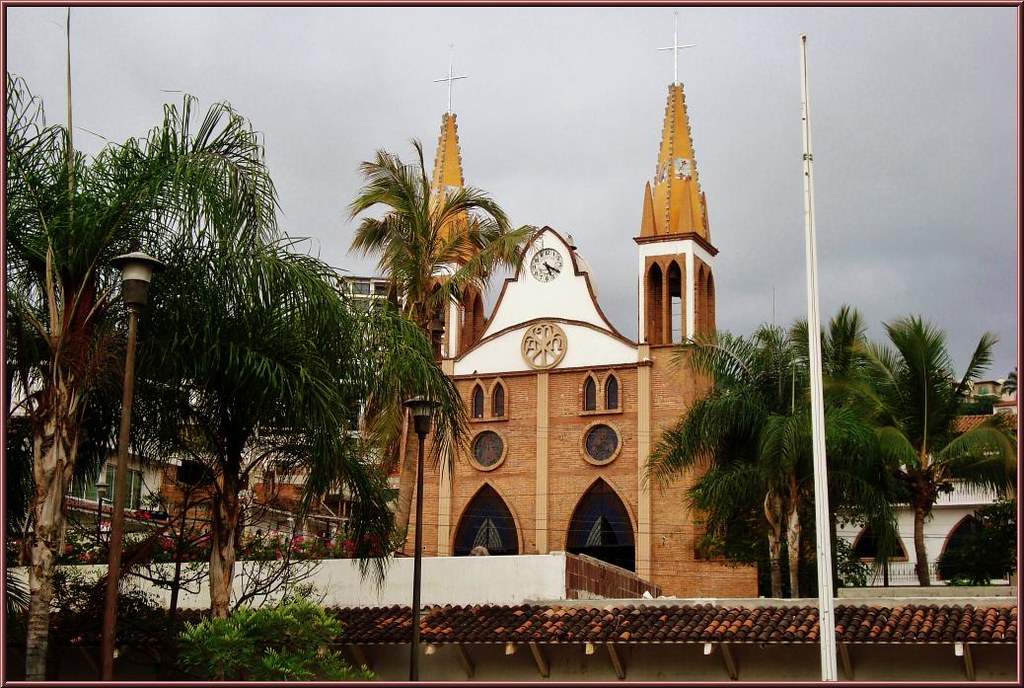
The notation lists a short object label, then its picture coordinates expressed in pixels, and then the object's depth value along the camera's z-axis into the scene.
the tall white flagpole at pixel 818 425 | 14.99
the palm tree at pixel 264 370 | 15.99
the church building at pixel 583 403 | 39.97
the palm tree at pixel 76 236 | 14.48
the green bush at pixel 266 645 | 15.09
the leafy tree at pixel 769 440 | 23.39
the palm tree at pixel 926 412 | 24.20
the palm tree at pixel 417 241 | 24.44
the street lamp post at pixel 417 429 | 17.05
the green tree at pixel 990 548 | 30.94
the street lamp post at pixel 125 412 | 12.28
